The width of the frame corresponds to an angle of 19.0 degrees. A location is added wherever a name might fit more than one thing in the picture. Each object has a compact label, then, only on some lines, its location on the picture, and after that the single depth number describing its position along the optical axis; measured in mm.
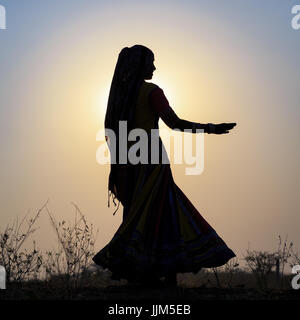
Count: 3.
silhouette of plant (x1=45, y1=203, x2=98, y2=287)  11094
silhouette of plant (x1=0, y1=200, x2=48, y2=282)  11312
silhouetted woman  10328
